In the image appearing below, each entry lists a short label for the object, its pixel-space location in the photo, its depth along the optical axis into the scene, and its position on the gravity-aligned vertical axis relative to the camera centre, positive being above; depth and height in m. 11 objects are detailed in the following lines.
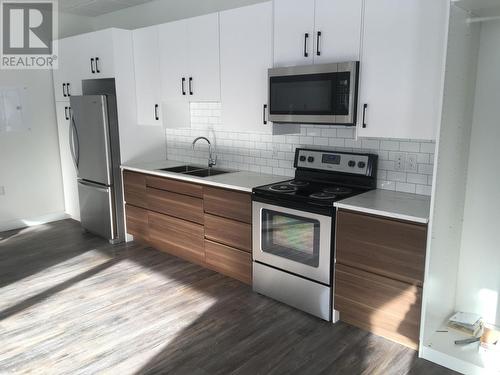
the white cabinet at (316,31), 2.80 +0.56
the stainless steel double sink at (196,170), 4.31 -0.61
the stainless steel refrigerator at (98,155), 4.40 -0.48
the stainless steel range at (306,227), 2.87 -0.82
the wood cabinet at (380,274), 2.46 -1.00
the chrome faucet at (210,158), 4.37 -0.48
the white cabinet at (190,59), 3.73 +0.48
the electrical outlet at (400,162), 2.97 -0.35
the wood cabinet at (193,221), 3.46 -1.00
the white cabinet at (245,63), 3.32 +0.39
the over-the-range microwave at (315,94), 2.82 +0.12
